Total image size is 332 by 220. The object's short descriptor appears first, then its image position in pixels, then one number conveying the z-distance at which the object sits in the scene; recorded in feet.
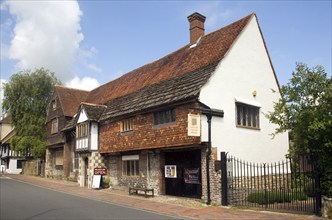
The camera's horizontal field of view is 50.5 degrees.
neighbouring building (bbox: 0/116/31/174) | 189.78
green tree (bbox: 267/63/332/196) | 40.81
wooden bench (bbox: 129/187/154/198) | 63.36
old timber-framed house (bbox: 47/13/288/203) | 56.85
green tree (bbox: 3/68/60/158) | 143.95
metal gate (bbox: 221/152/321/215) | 41.98
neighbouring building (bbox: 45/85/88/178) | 107.96
